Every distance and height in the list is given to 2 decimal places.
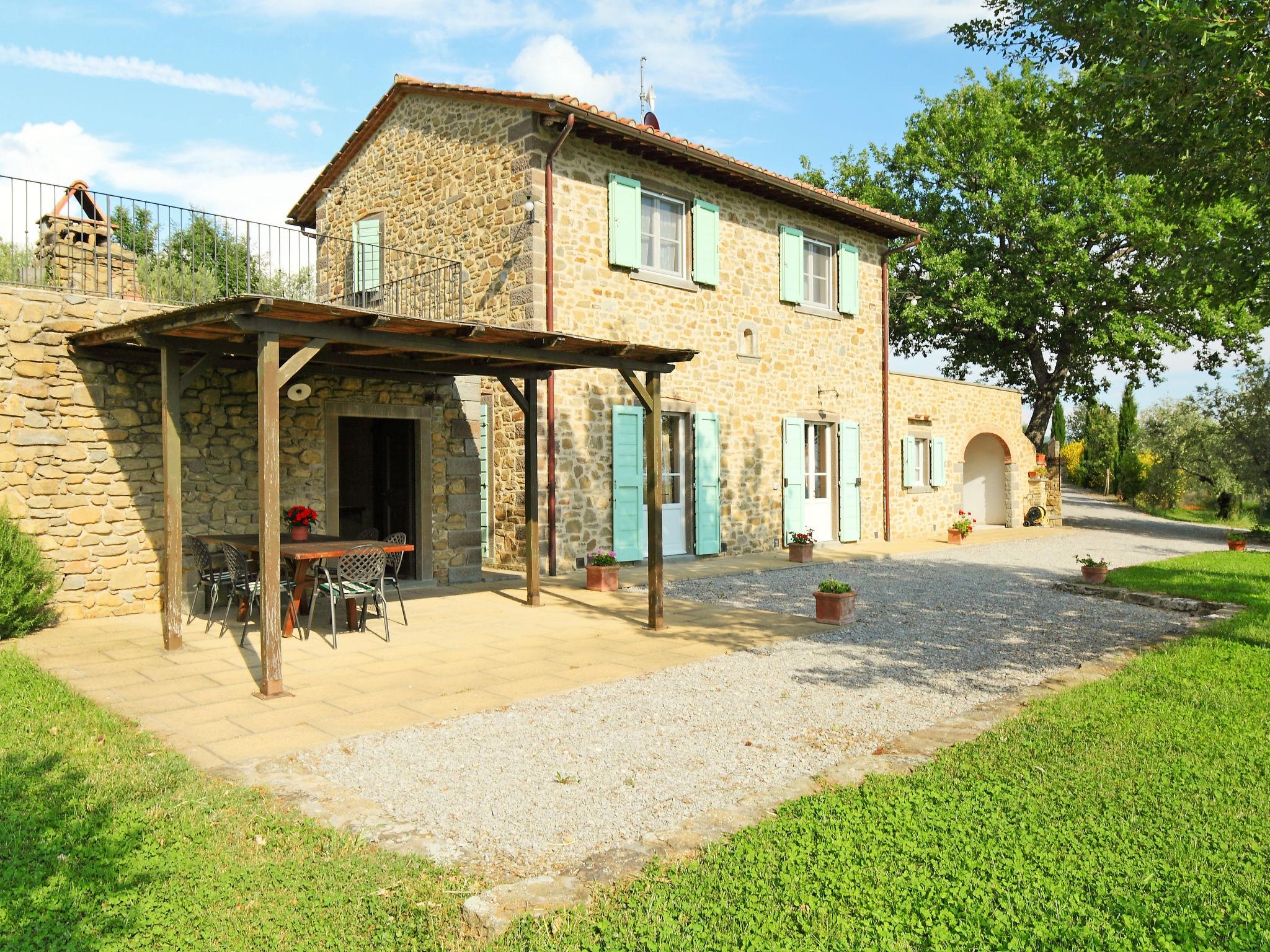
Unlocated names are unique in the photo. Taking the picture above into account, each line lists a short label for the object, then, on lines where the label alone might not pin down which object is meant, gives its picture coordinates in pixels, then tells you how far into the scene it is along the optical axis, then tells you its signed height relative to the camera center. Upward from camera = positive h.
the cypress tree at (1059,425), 26.80 +1.88
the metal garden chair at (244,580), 6.49 -0.70
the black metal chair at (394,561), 7.23 -0.64
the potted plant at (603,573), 9.22 -0.93
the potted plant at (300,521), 7.22 -0.27
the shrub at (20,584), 6.30 -0.71
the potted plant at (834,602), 7.33 -1.01
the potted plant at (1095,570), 9.87 -1.00
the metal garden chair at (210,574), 6.89 -0.69
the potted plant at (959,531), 14.68 -0.79
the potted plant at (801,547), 11.71 -0.85
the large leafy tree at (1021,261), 18.75 +5.13
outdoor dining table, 6.40 -0.48
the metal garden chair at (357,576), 6.41 -0.67
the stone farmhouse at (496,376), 7.20 +1.14
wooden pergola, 4.98 +1.00
